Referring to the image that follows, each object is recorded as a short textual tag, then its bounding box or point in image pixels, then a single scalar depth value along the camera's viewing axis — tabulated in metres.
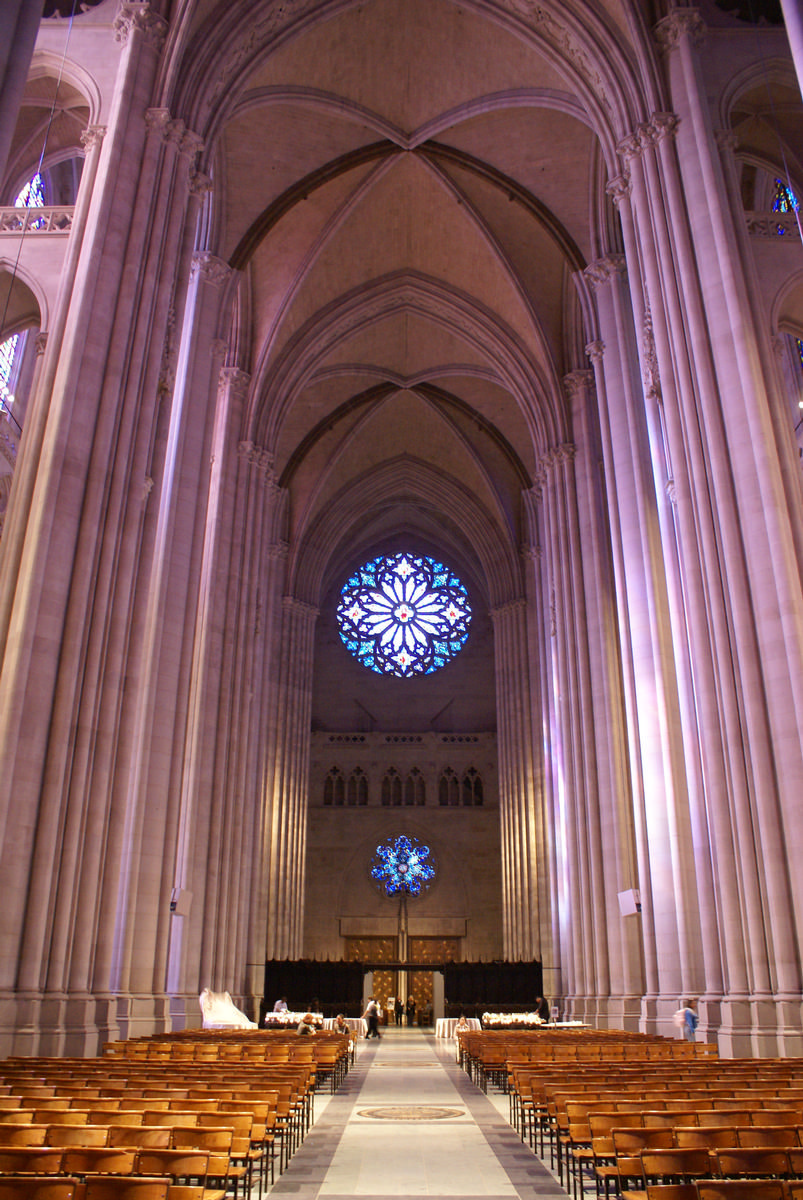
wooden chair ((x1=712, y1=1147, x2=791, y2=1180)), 3.73
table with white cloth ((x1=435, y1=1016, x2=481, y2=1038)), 23.47
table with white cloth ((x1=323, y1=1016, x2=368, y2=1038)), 19.66
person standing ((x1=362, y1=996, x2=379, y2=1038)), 24.37
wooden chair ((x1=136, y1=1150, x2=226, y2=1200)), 3.71
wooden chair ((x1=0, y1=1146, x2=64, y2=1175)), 3.55
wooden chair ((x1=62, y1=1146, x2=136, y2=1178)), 3.65
